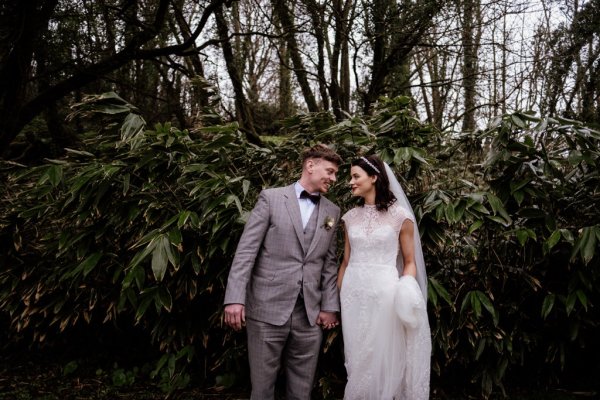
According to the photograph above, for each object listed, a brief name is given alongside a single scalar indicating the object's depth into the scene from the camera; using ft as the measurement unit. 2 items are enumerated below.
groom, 7.95
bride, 8.07
